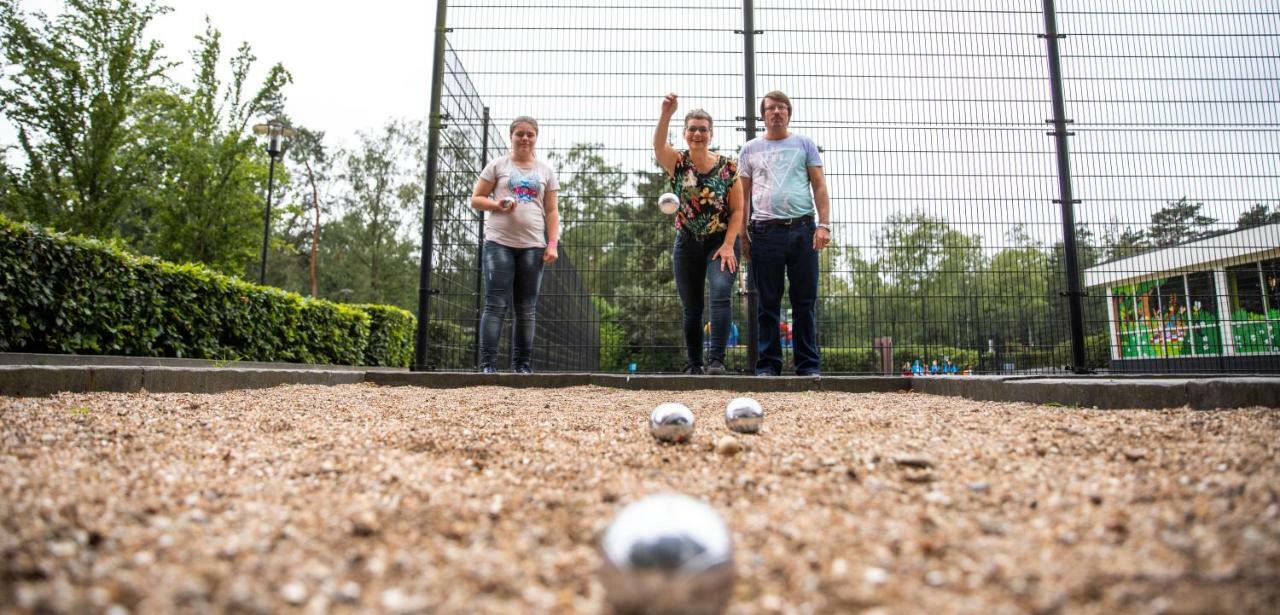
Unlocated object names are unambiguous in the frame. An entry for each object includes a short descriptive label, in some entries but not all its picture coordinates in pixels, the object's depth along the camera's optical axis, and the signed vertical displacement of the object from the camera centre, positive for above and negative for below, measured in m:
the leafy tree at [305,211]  26.09 +6.54
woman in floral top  4.20 +1.00
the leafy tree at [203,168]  10.27 +3.34
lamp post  12.49 +4.60
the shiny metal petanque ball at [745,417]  1.99 -0.12
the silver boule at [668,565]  0.79 -0.23
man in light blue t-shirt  4.15 +0.97
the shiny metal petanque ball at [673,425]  1.82 -0.14
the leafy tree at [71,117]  8.65 +3.37
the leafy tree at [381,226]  23.64 +5.43
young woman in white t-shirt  4.44 +0.95
